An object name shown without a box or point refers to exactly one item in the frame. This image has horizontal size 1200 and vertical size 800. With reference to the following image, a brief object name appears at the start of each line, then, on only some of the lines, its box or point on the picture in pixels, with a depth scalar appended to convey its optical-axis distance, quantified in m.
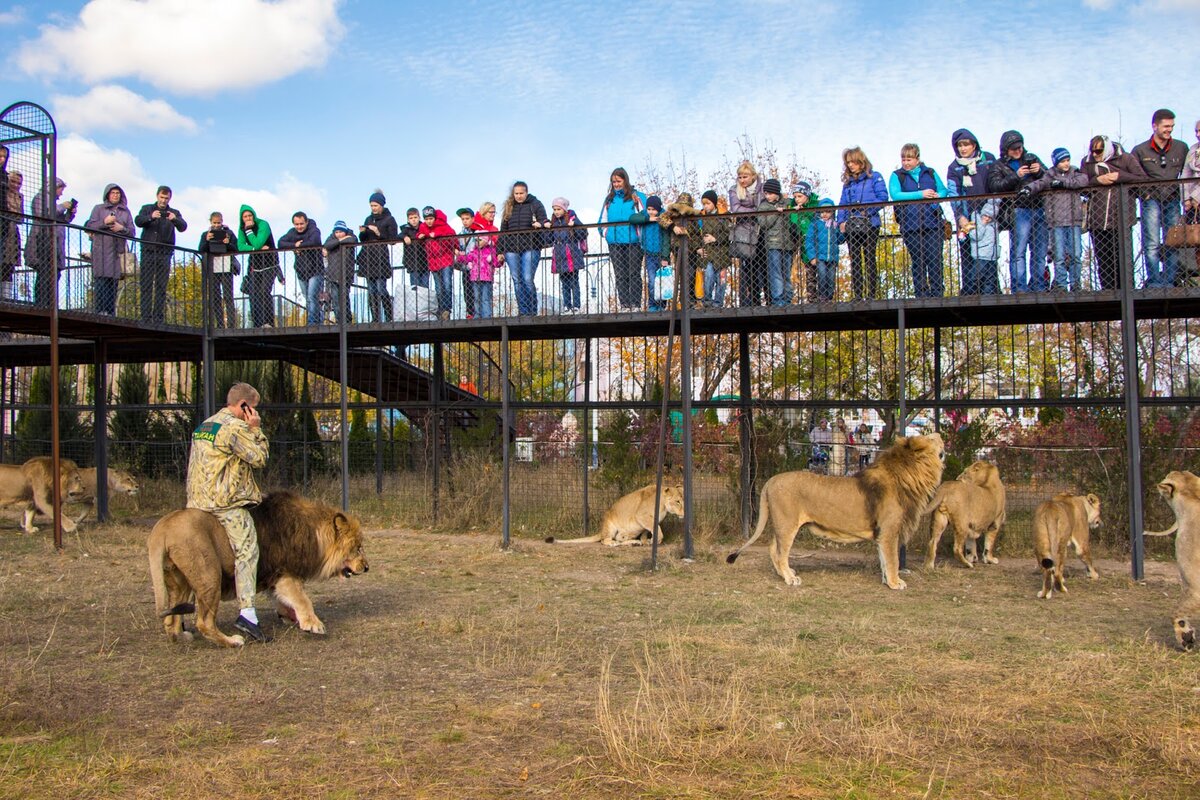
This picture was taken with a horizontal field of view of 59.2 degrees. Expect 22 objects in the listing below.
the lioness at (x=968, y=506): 11.64
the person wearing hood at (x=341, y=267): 14.50
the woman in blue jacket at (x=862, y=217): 12.09
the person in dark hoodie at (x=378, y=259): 14.68
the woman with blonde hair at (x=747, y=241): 12.80
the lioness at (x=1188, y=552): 7.37
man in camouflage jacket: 8.07
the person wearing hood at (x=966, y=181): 11.80
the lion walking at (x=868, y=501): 10.84
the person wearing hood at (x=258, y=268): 15.32
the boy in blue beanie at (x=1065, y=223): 11.26
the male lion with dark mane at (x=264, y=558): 7.87
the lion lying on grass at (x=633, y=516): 14.18
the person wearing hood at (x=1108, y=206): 11.27
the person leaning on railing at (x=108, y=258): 14.34
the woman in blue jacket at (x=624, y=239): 13.36
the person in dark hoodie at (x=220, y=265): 15.41
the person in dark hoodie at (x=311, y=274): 15.12
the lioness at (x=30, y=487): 14.66
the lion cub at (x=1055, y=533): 9.99
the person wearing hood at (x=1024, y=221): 11.46
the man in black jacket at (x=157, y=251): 14.95
